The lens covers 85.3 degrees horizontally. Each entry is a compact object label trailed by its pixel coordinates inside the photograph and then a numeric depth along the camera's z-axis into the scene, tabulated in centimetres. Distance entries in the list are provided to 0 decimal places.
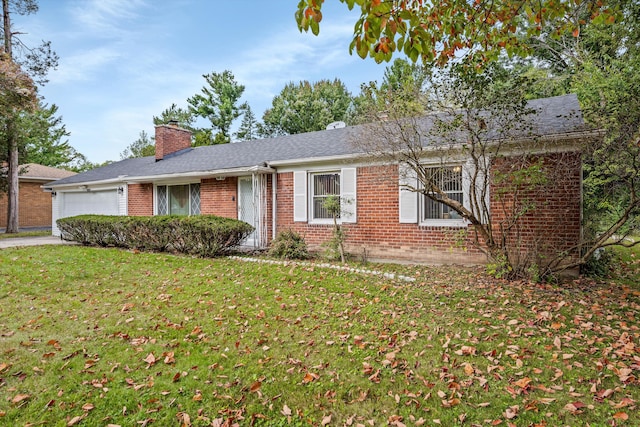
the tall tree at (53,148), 3210
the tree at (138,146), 4575
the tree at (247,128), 3541
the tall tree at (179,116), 3603
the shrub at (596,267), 705
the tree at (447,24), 290
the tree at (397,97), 669
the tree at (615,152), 524
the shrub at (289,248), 941
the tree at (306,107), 3184
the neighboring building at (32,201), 2194
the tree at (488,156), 616
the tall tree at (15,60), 1756
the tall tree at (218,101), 3422
